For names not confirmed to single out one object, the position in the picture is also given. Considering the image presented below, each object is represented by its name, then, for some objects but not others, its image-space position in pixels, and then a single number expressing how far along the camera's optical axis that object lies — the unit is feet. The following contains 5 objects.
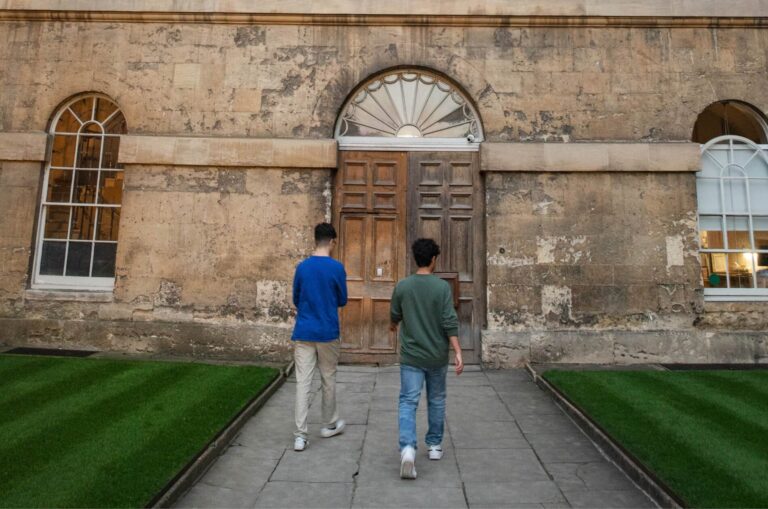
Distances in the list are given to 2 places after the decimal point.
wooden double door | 24.62
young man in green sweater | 12.48
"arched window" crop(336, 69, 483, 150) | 26.09
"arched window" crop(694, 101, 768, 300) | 25.23
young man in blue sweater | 14.03
